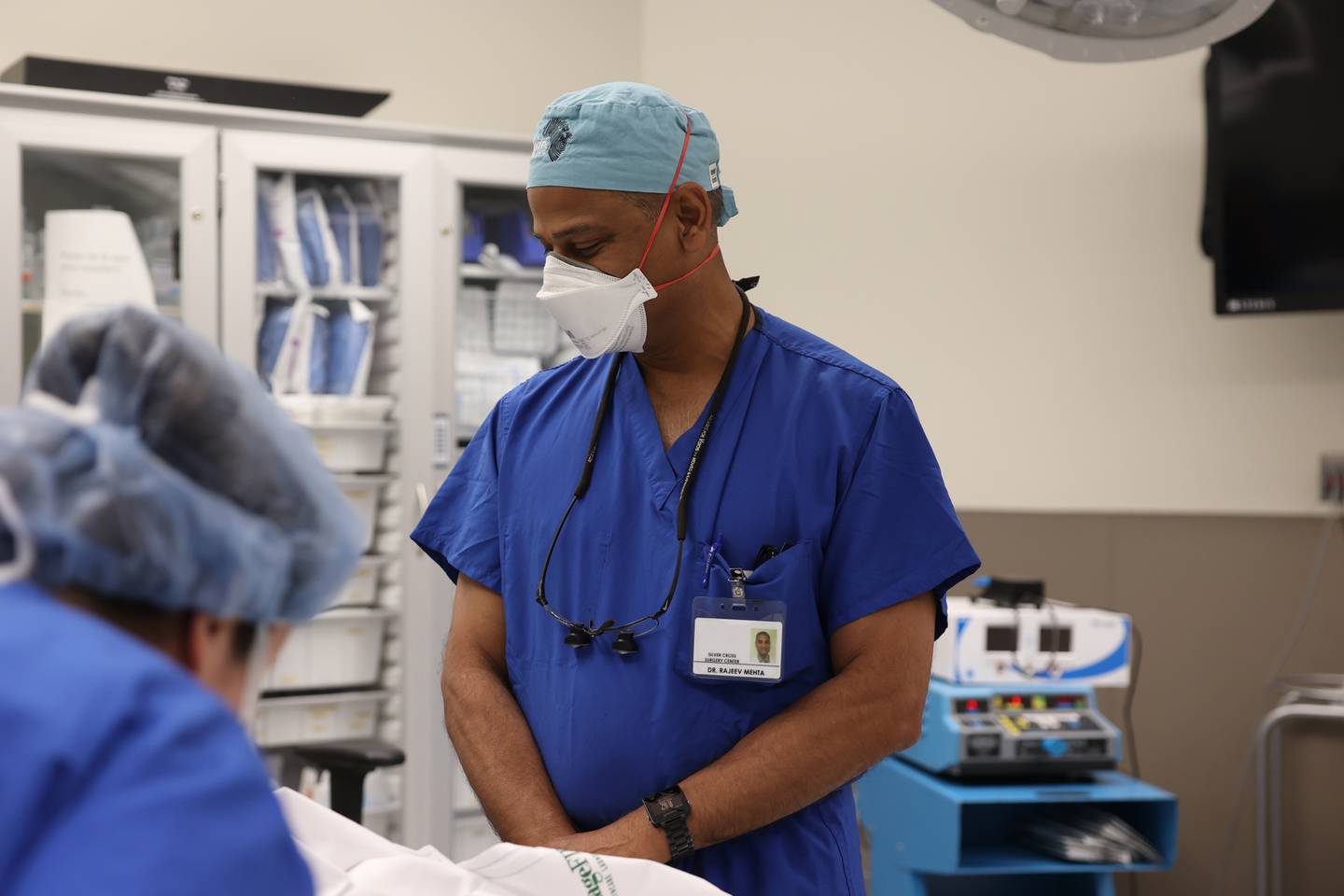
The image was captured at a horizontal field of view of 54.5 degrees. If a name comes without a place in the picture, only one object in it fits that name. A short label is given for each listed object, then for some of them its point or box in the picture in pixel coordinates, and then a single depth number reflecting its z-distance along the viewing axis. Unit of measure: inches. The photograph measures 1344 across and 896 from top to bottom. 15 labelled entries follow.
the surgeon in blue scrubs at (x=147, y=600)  23.3
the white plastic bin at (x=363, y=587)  143.9
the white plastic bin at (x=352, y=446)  141.6
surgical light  58.0
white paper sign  130.0
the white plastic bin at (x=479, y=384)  146.6
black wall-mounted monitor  122.3
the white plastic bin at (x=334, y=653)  141.8
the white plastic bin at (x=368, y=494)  141.9
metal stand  123.1
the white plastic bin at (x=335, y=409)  138.6
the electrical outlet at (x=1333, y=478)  131.6
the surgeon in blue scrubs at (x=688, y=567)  55.1
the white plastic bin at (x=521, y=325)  149.4
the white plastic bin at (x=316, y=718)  140.9
